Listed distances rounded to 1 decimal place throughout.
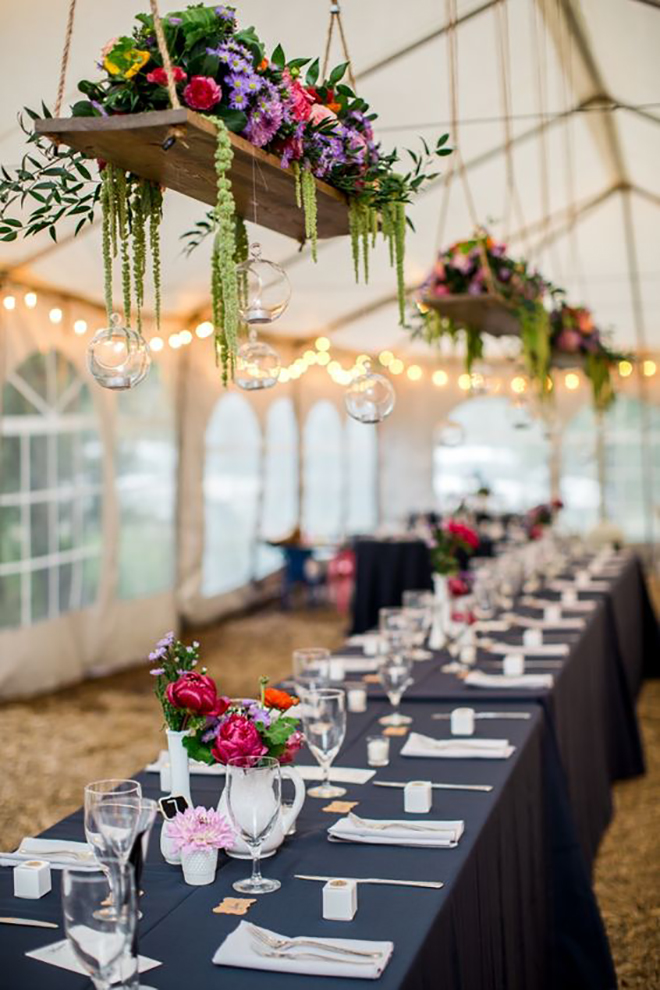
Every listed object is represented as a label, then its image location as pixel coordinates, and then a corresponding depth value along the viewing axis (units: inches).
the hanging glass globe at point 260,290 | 95.5
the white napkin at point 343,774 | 103.1
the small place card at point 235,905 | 72.4
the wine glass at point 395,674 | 119.3
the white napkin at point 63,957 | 63.9
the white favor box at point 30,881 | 74.2
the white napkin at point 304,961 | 62.1
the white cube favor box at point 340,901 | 70.0
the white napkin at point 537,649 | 167.0
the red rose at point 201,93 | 79.6
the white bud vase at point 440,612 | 175.9
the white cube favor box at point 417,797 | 92.4
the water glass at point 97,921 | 52.4
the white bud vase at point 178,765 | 85.0
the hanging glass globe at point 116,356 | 91.9
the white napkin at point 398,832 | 84.0
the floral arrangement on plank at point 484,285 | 189.3
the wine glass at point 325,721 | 90.3
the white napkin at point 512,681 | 140.0
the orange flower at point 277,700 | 82.3
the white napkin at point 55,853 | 79.1
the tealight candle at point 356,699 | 132.4
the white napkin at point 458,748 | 109.3
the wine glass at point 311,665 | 115.4
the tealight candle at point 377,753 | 108.3
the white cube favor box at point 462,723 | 118.3
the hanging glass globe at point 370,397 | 128.9
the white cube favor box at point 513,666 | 150.0
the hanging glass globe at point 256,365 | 114.3
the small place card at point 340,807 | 93.9
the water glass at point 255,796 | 72.9
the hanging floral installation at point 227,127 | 78.6
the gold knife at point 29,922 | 69.9
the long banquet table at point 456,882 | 67.5
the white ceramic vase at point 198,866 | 76.7
